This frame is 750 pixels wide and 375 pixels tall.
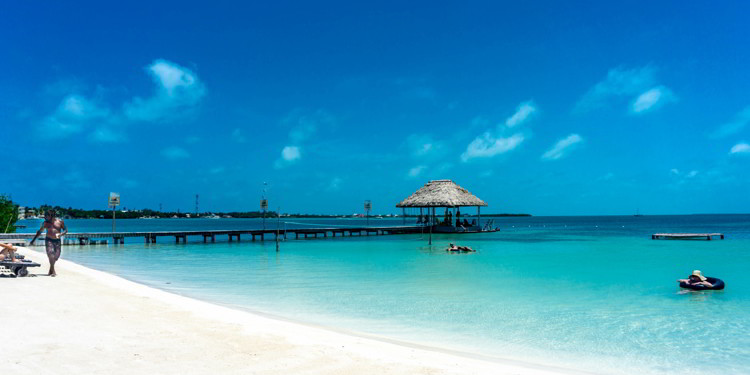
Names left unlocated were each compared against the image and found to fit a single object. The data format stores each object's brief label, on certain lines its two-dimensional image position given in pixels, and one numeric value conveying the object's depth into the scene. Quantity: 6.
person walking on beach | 9.70
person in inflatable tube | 10.85
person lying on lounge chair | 10.17
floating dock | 32.59
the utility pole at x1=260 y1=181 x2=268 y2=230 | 32.93
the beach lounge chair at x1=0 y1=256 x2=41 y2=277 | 9.81
